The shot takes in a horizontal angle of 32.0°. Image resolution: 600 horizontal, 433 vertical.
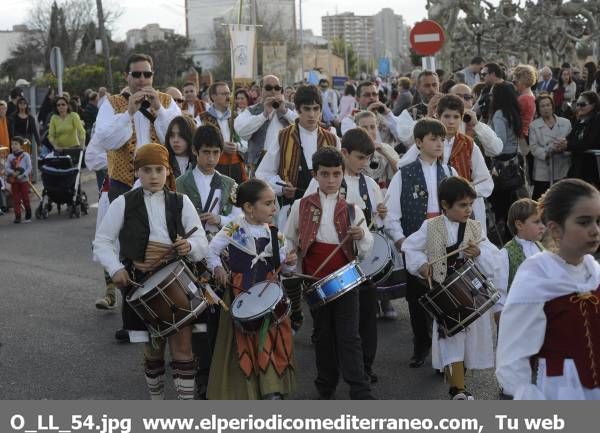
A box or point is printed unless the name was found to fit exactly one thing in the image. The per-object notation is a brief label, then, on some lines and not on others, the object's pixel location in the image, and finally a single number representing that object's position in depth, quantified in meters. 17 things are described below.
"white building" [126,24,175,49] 110.41
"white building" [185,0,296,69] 75.56
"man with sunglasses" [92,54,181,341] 7.73
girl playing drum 6.10
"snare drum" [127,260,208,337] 5.91
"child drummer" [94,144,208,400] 6.11
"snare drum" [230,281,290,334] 5.82
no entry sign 14.41
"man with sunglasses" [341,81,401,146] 10.54
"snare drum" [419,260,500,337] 6.13
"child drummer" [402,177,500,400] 6.42
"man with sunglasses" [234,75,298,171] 9.32
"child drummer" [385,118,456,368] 7.23
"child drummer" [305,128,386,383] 6.89
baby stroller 15.62
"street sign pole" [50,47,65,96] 22.66
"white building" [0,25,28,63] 79.25
